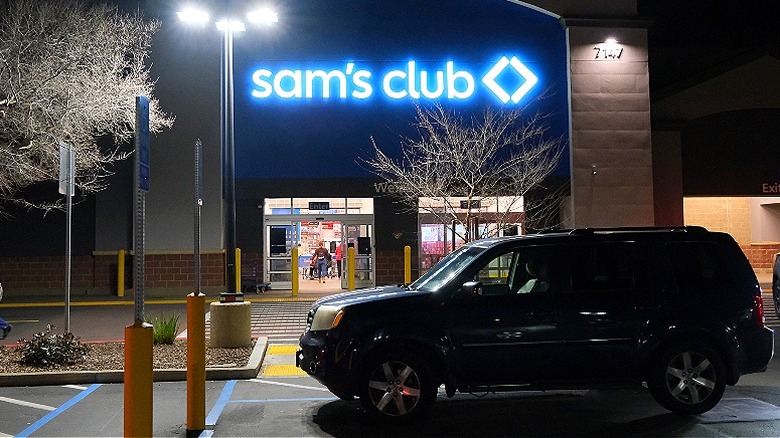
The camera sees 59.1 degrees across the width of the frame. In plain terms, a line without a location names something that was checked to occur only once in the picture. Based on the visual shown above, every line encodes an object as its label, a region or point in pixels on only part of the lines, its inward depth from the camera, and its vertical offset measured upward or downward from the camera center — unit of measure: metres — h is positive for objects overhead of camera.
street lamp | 11.02 +1.69
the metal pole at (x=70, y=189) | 10.13 +0.92
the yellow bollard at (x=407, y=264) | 19.36 -0.51
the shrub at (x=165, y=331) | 10.92 -1.31
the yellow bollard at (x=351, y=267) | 19.42 -0.58
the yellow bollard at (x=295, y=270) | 19.78 -0.64
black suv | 6.69 -0.81
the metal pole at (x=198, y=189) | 7.24 +0.67
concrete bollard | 10.85 -1.19
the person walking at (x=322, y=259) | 23.83 -0.41
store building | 20.97 +4.38
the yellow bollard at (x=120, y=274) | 20.53 -0.71
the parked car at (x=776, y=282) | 14.73 -0.90
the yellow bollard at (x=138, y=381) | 4.95 -0.95
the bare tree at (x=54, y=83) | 11.57 +2.99
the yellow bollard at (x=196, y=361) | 6.46 -1.05
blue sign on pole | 5.52 +0.91
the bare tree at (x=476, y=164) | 17.14 +2.22
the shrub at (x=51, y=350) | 9.52 -1.39
